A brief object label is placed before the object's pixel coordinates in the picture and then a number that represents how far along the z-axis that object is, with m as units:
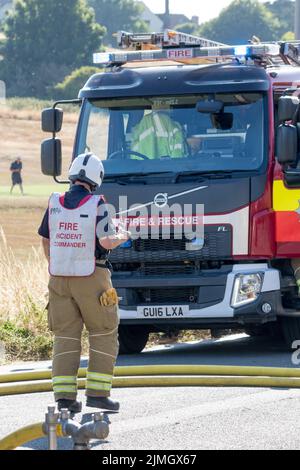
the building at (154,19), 147.88
